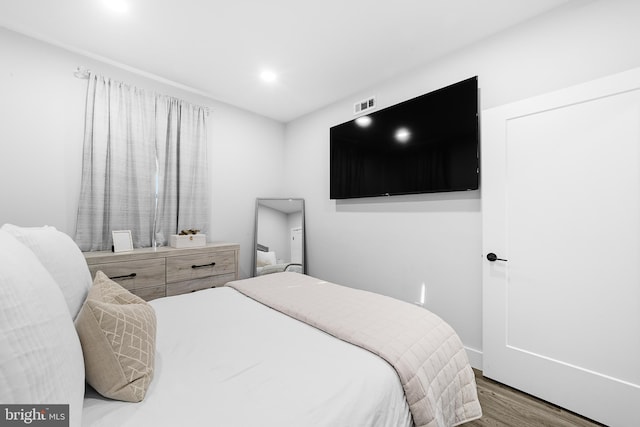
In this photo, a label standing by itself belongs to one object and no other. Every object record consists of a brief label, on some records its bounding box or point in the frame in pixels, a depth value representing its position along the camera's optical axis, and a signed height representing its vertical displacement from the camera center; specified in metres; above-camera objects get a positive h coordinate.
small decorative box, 2.76 -0.24
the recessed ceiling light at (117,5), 1.78 +1.46
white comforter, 0.77 -0.57
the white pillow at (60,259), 0.97 -0.17
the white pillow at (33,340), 0.47 -0.25
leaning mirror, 3.61 -0.26
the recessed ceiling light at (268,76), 2.67 +1.47
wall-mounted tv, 2.17 +0.69
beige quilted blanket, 1.06 -0.56
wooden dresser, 2.28 -0.48
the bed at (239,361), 0.57 -0.57
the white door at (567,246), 1.52 -0.18
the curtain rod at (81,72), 2.38 +1.32
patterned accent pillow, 0.81 -0.43
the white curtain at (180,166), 2.88 +0.59
